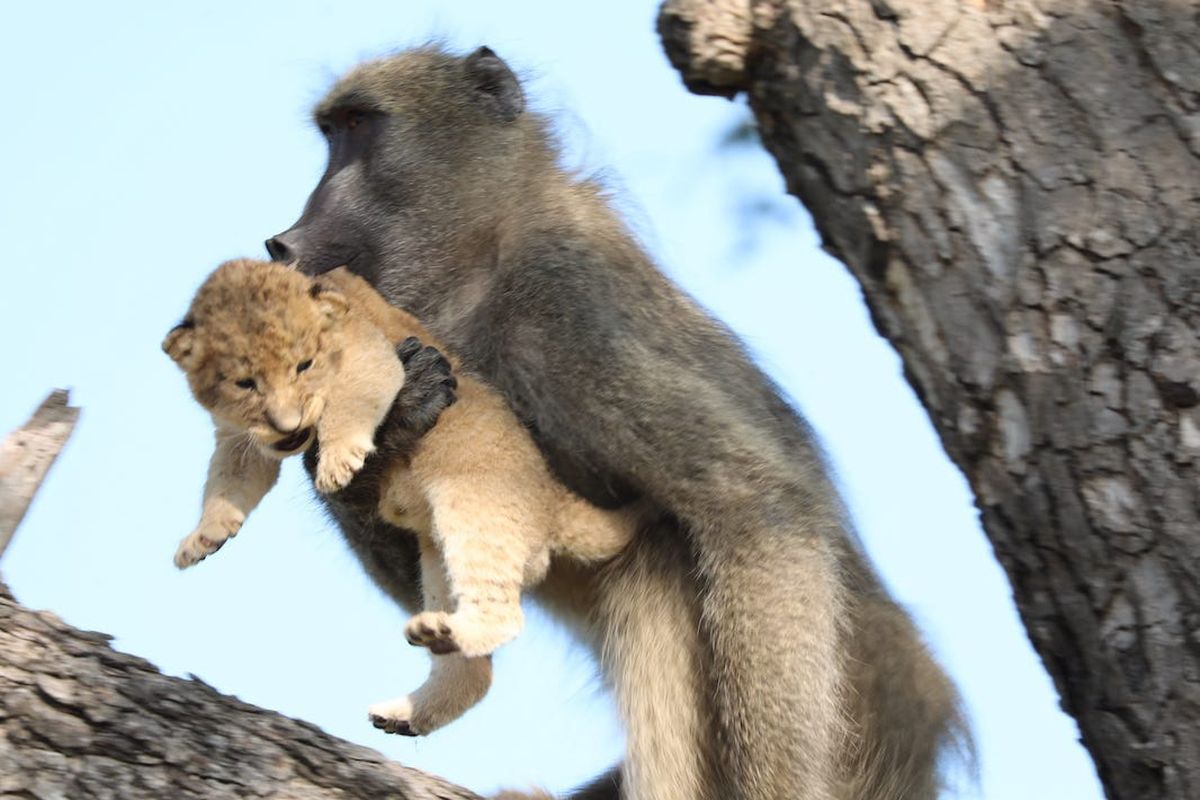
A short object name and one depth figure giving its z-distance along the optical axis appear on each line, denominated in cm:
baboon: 1030
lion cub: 957
